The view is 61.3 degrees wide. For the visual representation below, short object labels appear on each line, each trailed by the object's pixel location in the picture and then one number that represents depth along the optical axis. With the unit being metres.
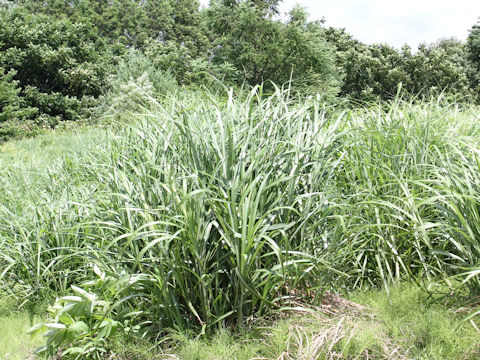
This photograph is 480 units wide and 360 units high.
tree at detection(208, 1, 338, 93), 18.34
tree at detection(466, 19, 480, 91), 27.67
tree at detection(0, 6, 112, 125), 20.11
